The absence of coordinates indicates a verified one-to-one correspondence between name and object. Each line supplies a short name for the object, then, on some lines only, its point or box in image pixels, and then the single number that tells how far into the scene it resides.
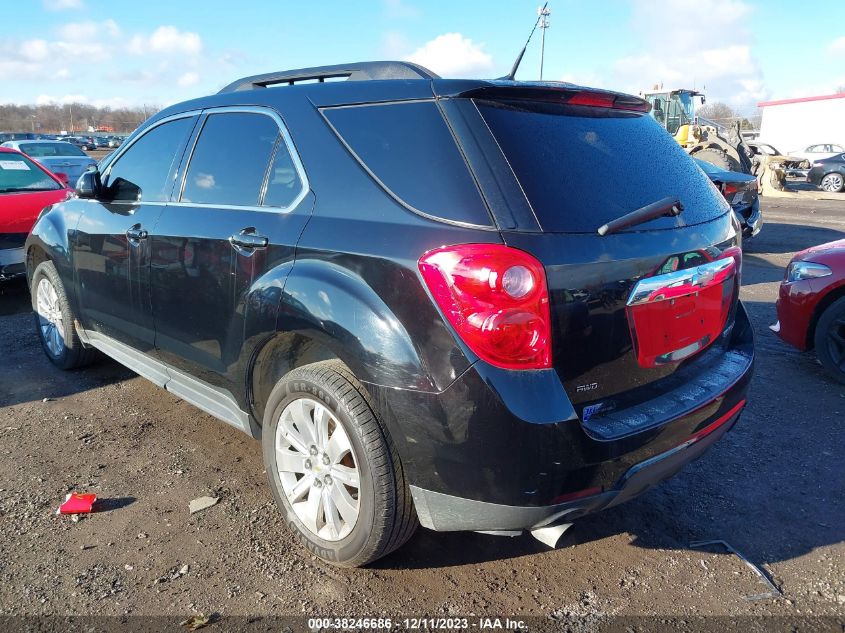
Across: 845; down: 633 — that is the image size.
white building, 40.41
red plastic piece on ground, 3.07
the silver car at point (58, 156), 16.03
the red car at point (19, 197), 6.67
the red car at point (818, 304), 4.66
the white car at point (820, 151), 26.28
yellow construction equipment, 14.22
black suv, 2.12
